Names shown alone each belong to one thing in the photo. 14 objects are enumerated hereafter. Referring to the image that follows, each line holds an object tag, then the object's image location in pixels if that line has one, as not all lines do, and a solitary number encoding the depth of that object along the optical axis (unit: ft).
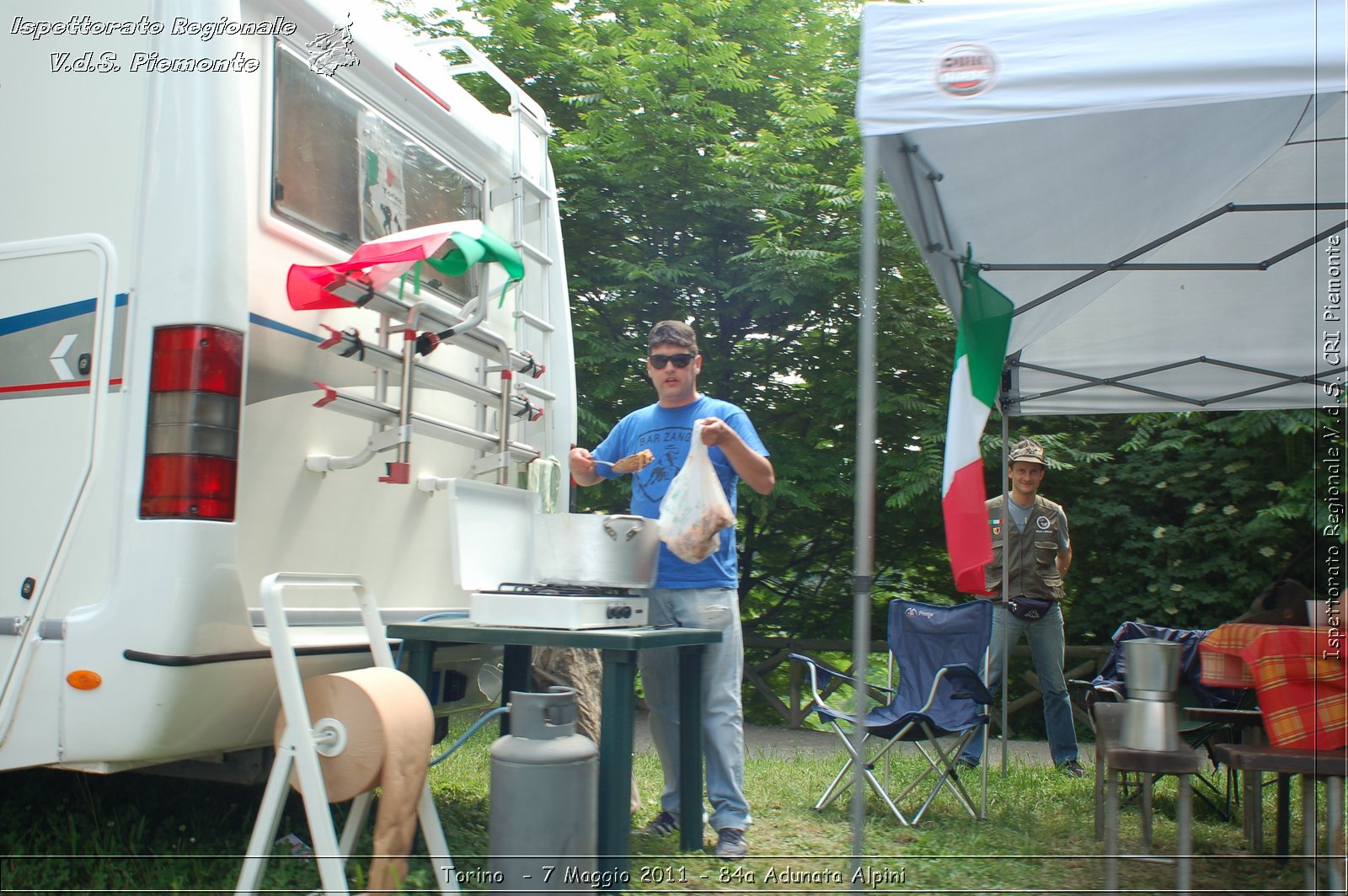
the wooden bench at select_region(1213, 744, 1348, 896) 8.18
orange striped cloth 8.43
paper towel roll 7.85
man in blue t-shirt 10.93
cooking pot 9.72
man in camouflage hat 18.21
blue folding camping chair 14.12
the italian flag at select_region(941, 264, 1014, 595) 9.74
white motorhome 7.61
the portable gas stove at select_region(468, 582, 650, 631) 9.00
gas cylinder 8.20
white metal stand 7.64
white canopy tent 8.34
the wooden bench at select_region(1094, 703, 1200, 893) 8.70
